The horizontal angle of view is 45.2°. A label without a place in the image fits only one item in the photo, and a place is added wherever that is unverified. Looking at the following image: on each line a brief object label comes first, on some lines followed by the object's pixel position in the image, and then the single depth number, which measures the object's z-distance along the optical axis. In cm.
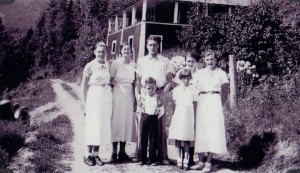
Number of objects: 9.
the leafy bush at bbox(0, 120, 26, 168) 564
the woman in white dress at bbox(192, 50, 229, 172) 546
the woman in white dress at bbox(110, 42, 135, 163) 566
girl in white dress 554
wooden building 2091
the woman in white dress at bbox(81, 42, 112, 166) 549
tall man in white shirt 559
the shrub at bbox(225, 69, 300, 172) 567
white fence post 822
